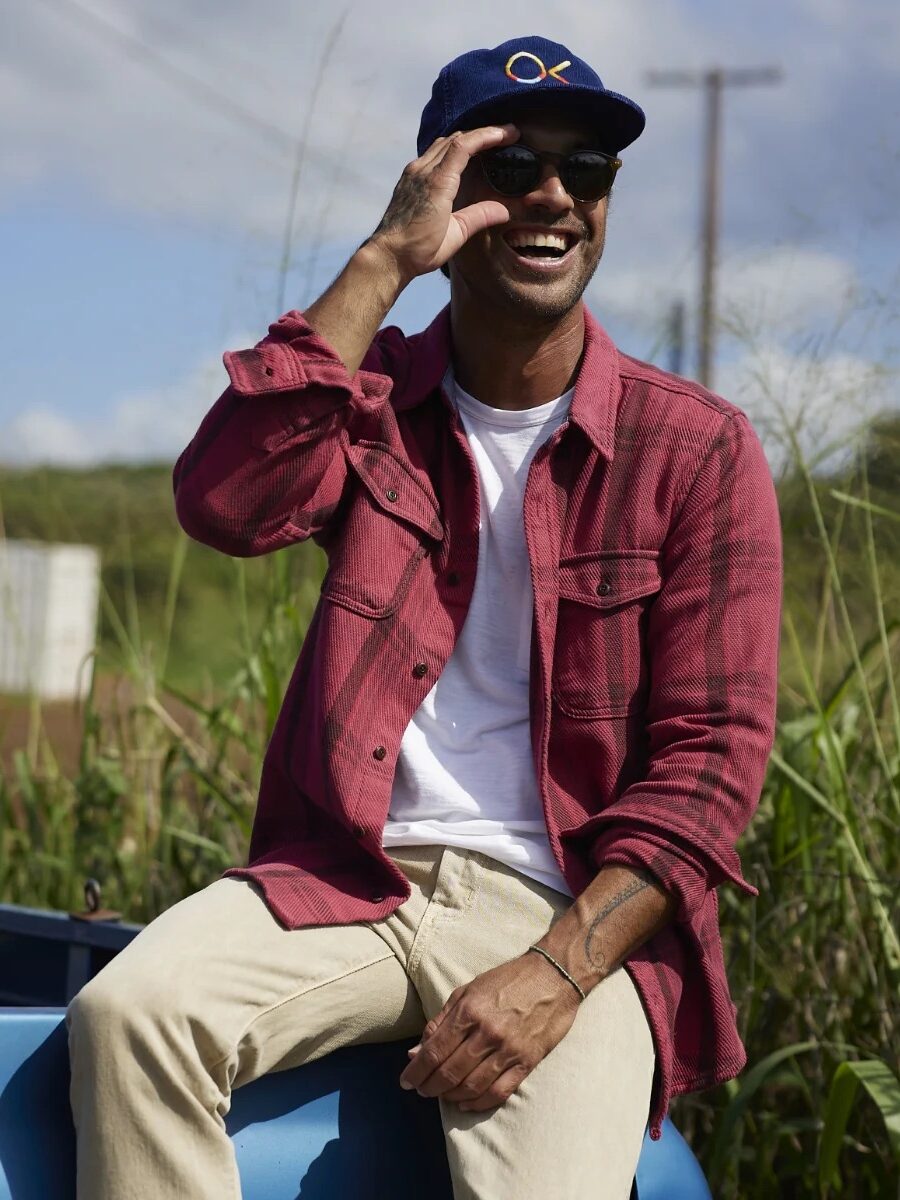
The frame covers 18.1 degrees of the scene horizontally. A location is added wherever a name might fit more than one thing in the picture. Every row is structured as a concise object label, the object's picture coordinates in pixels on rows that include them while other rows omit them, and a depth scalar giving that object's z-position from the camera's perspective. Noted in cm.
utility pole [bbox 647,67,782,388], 1852
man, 257
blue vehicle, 255
